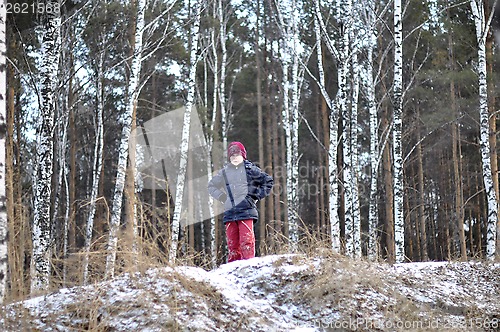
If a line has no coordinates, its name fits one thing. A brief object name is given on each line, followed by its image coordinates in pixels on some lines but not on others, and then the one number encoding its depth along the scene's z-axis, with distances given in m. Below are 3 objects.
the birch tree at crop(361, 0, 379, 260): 25.08
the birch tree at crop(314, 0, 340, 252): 17.72
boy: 12.62
